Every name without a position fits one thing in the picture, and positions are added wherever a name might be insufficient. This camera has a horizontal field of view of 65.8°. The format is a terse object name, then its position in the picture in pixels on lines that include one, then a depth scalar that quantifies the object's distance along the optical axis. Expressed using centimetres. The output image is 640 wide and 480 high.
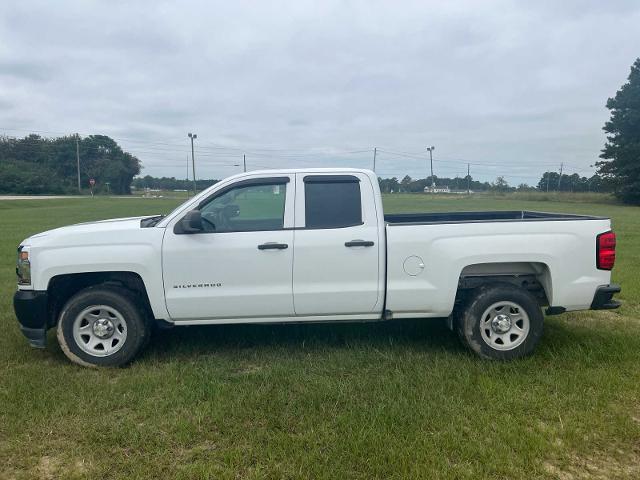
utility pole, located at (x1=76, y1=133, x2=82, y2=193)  7919
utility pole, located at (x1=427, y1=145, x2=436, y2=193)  7700
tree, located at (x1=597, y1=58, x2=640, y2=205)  4984
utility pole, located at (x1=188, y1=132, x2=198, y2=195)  5884
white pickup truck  450
